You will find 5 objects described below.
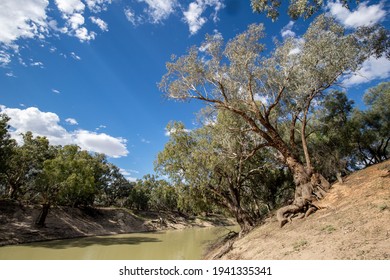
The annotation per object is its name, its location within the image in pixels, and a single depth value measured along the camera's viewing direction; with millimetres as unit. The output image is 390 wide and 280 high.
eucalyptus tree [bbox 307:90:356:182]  27406
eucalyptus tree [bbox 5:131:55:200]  38994
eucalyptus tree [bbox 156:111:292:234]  22062
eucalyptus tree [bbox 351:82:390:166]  31250
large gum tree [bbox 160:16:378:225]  18406
